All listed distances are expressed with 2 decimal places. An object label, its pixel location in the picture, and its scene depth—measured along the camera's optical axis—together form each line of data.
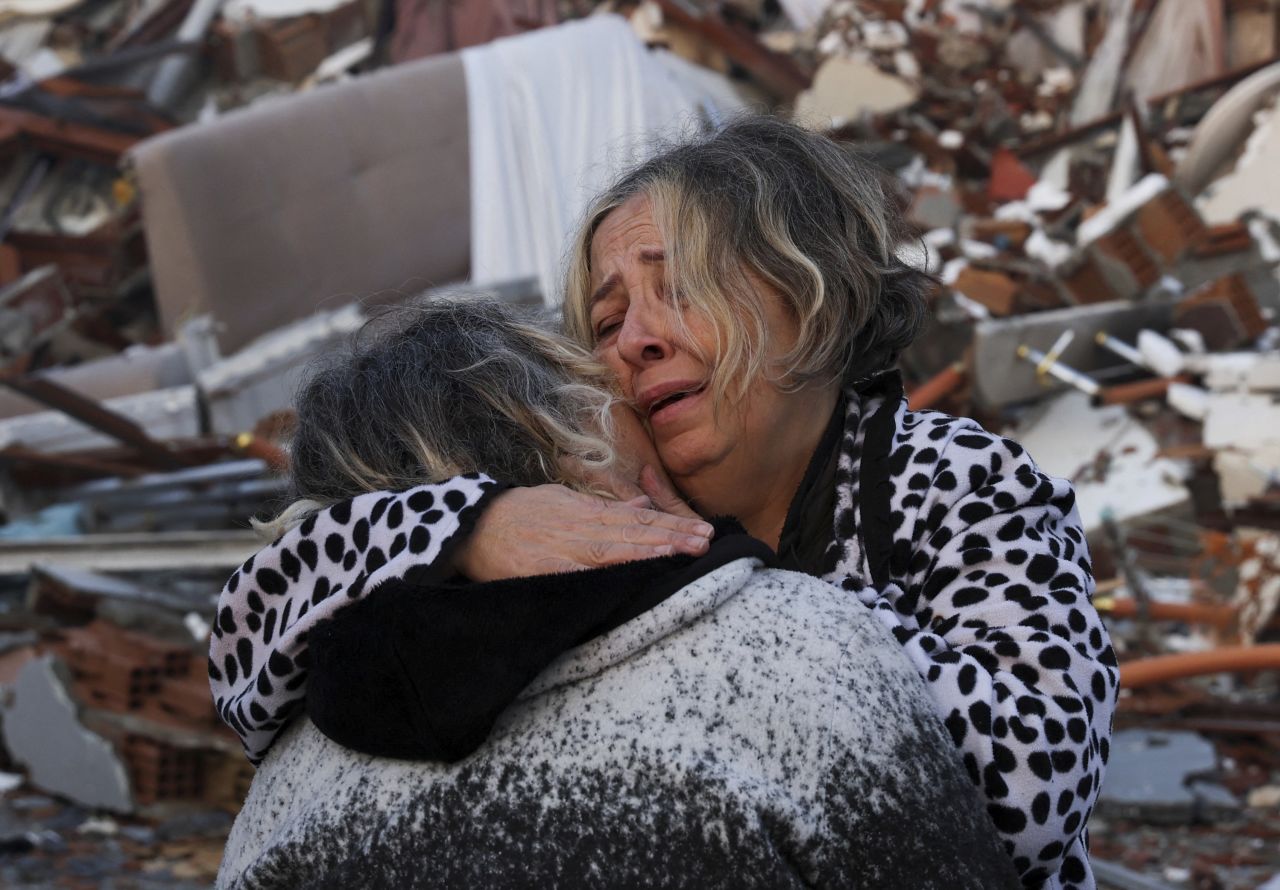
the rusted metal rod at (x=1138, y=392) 8.16
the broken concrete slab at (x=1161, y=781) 5.18
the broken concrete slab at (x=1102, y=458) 7.64
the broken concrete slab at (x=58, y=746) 5.66
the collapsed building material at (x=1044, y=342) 7.82
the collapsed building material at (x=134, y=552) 6.53
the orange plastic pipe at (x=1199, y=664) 4.66
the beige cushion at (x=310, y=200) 10.45
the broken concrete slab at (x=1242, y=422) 7.69
